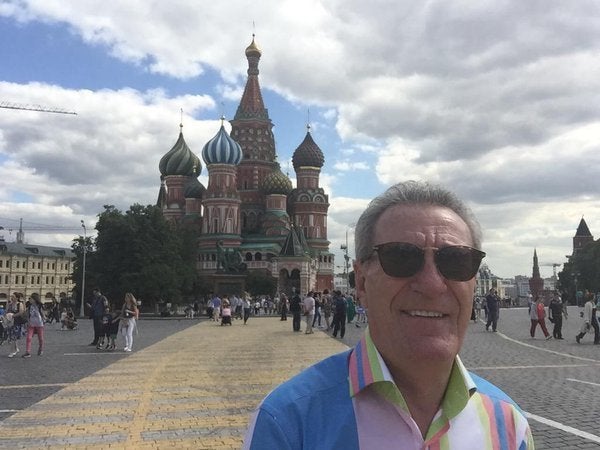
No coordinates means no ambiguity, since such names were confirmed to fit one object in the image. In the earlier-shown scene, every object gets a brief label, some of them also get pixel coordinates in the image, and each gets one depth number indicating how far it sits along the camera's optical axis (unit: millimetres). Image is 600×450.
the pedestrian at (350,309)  25062
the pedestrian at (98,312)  16797
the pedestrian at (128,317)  16188
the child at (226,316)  27344
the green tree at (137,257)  41406
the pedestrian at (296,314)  22469
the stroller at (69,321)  25552
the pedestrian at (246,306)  28484
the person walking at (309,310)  20672
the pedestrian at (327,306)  24750
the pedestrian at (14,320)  14867
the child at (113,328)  16547
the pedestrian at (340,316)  19719
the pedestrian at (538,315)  19719
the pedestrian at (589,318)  17969
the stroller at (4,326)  16469
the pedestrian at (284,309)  31717
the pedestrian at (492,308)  22438
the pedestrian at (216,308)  32106
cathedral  68125
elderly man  1626
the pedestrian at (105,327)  16625
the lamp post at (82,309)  43531
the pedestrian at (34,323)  14778
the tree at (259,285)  62362
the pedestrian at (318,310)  25703
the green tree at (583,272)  66756
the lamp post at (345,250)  72150
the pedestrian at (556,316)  19656
